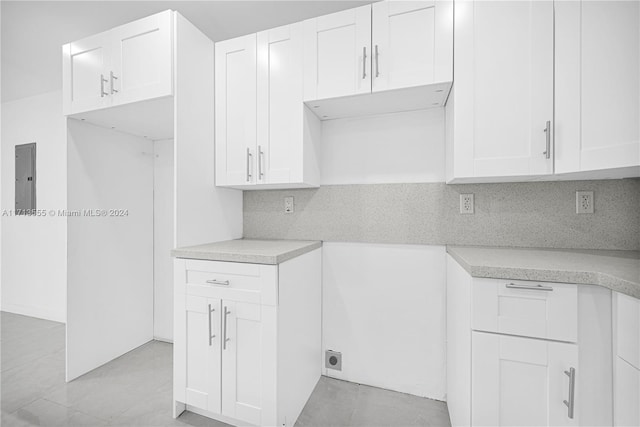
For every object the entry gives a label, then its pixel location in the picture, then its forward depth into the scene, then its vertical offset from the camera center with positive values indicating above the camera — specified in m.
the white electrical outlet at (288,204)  2.07 +0.06
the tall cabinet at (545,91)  1.12 +0.56
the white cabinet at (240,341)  1.38 -0.69
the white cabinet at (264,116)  1.71 +0.63
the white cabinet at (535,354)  1.00 -0.55
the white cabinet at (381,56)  1.43 +0.87
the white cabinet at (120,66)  1.62 +0.93
